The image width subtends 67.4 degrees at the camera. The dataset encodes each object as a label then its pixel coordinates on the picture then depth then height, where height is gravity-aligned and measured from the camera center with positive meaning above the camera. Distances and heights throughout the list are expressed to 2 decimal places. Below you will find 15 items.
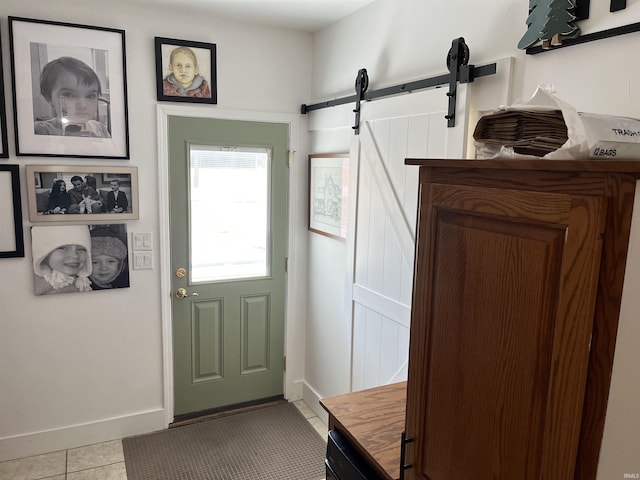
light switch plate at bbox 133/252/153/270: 2.94 -0.55
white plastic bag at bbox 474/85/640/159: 0.85 +0.08
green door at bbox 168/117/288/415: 3.05 -0.56
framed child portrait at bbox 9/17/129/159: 2.54 +0.44
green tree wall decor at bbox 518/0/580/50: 1.48 +0.50
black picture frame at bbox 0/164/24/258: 2.58 -0.25
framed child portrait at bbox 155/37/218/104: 2.82 +0.60
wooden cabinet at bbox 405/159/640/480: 0.76 -0.24
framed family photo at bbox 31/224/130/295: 2.71 -0.51
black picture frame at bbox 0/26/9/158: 2.52 +0.21
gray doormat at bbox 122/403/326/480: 2.69 -1.67
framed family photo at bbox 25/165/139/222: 2.64 -0.13
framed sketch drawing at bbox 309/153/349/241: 2.90 -0.11
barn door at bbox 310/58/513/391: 2.00 -0.13
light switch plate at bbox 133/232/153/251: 2.91 -0.42
